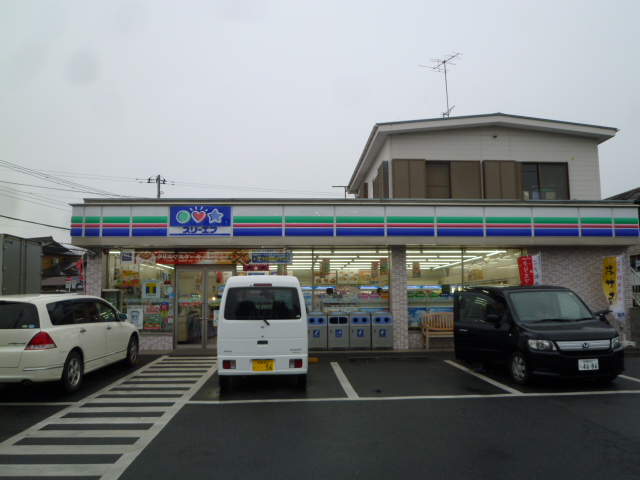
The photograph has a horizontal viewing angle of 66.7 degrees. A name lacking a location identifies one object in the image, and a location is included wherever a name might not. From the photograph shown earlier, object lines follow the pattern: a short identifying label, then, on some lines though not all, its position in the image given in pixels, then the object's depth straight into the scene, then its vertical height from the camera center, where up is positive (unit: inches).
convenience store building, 526.6 +49.6
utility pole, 1471.9 +341.1
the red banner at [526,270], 522.6 +20.2
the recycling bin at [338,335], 525.7 -47.4
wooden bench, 534.9 -39.4
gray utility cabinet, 484.1 +30.9
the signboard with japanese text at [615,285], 534.9 +2.9
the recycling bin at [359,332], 527.2 -44.8
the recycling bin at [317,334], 525.0 -46.1
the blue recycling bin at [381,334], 530.0 -47.1
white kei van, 330.6 -29.2
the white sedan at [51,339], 306.0 -29.9
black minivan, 328.2 -32.8
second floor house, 611.8 +168.6
